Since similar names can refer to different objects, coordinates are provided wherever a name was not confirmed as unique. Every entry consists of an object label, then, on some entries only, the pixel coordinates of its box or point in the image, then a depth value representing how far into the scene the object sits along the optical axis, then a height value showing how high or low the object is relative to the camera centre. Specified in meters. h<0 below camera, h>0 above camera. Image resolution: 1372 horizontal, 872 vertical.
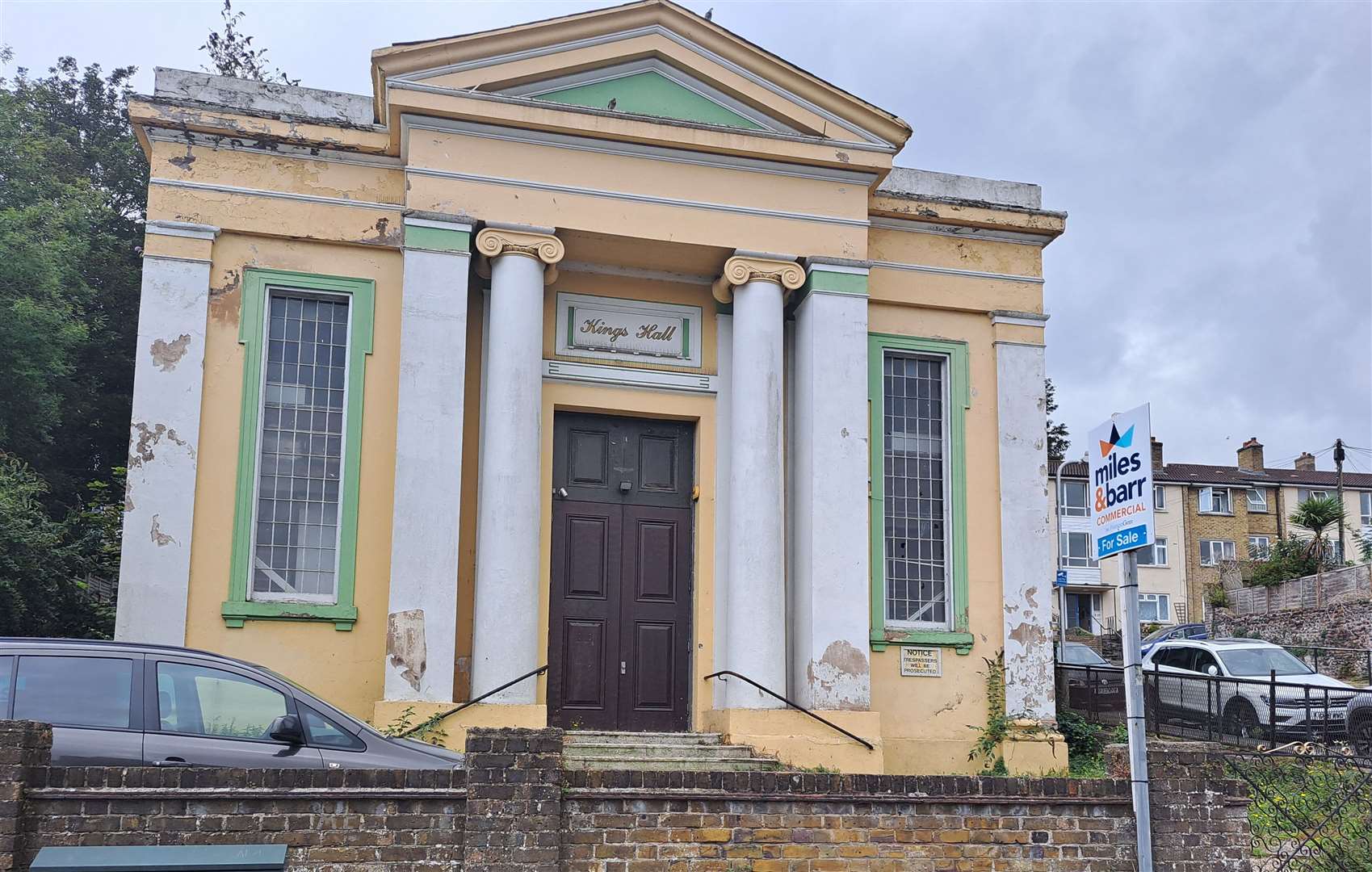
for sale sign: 6.83 +0.86
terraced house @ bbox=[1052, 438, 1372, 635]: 51.72 +4.55
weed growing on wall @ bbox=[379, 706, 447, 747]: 11.41 -0.81
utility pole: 49.53 +7.47
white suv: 16.08 -0.69
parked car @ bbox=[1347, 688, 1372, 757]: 16.00 -0.89
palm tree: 38.78 +3.95
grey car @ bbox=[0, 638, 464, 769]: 7.79 -0.48
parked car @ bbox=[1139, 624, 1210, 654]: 36.88 +0.40
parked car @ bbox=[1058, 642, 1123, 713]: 17.20 -0.59
